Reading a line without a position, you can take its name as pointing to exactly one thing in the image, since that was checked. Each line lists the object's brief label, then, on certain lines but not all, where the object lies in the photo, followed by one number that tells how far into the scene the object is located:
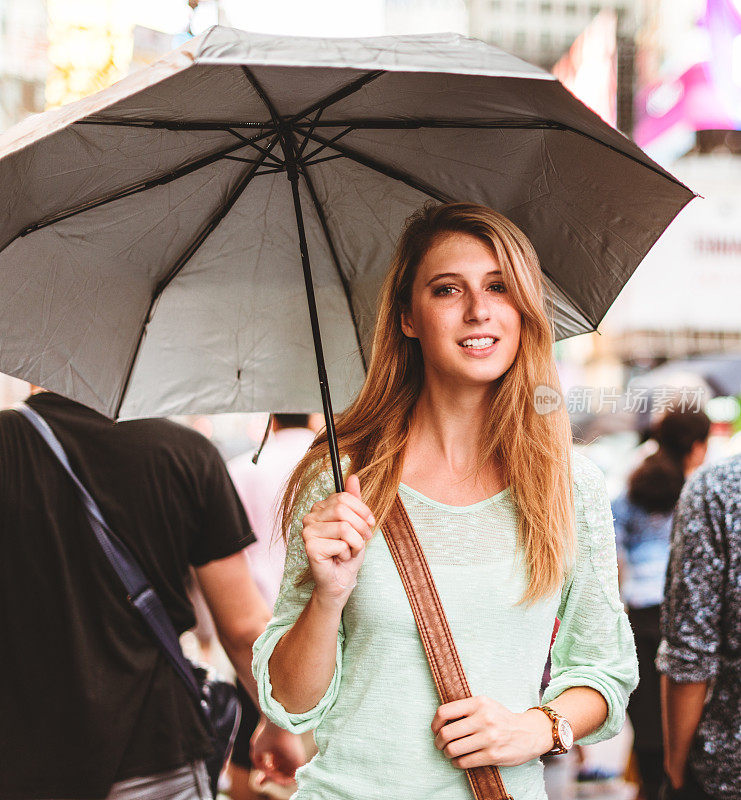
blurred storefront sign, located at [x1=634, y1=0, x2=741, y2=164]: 9.65
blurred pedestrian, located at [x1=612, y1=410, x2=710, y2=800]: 4.96
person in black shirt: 2.70
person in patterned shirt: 2.58
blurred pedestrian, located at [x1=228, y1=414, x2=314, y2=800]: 4.25
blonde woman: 1.91
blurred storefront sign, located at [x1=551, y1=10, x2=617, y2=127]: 10.54
